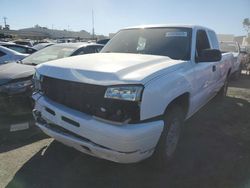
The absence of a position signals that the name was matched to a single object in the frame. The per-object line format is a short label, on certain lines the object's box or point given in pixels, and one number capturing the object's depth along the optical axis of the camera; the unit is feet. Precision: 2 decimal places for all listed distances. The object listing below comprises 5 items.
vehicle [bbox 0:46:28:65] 18.24
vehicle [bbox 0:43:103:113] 10.81
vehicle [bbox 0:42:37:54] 22.39
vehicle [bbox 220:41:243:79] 26.89
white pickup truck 6.07
